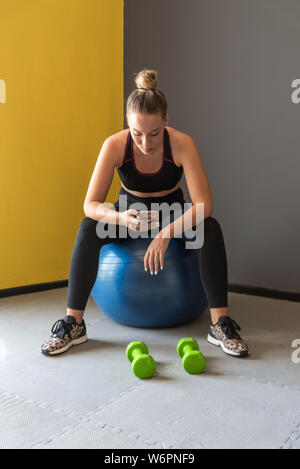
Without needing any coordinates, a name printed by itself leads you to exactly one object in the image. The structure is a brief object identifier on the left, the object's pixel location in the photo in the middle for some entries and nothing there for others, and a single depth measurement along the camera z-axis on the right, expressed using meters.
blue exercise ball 2.03
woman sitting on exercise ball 1.90
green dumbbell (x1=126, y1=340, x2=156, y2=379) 1.60
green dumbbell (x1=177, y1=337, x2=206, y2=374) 1.64
